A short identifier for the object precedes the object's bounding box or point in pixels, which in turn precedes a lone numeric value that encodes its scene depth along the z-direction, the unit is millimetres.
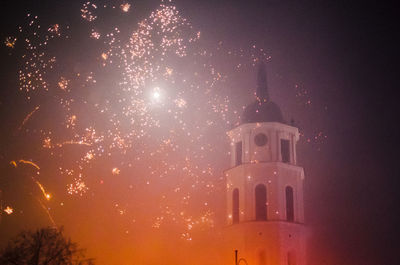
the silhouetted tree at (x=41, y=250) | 26078
